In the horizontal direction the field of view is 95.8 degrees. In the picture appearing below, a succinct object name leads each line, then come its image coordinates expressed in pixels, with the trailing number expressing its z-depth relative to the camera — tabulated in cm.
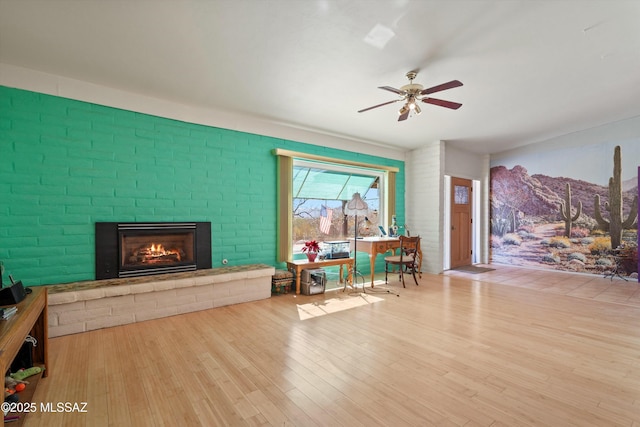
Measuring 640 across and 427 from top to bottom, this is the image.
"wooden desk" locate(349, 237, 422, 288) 516
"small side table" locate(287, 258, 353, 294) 460
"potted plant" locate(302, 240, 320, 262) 472
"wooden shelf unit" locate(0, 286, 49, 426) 146
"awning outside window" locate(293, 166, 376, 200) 536
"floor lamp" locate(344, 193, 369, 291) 496
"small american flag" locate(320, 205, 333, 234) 570
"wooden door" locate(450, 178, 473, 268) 707
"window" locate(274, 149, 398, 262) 486
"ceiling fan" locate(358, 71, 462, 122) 316
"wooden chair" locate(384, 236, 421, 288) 503
